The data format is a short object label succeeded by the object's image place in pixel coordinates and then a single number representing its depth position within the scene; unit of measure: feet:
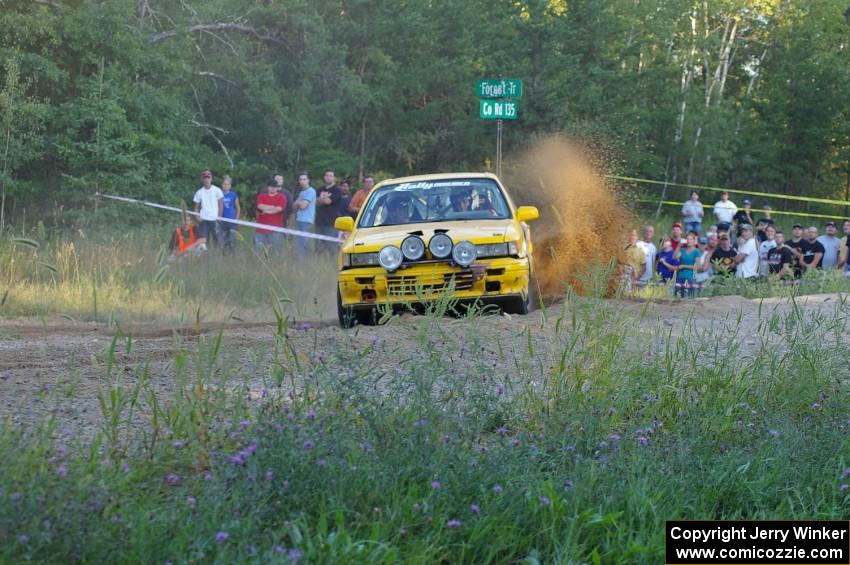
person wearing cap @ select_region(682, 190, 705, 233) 91.30
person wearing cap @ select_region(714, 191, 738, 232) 90.43
